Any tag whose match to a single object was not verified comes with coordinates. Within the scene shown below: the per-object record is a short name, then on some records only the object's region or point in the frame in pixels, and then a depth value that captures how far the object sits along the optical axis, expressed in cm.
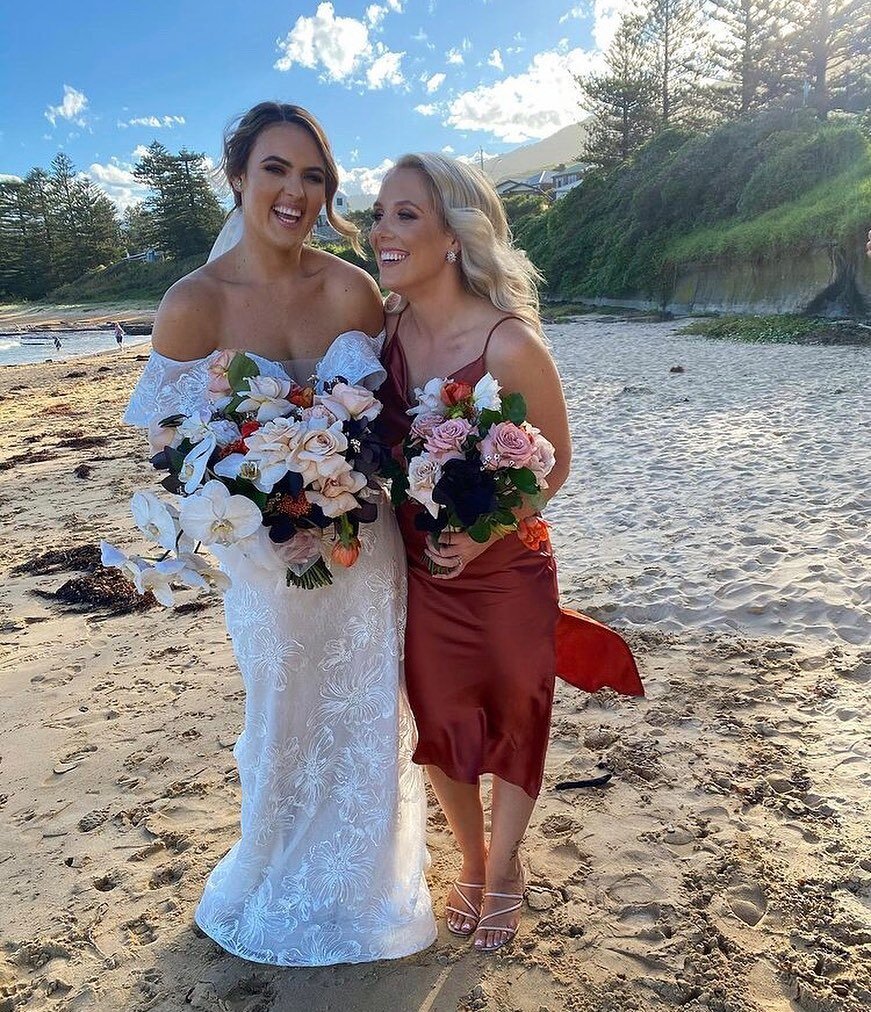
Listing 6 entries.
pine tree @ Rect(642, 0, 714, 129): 4181
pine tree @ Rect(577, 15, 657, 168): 4422
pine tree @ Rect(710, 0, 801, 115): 3541
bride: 241
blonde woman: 235
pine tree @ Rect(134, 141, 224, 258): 7062
